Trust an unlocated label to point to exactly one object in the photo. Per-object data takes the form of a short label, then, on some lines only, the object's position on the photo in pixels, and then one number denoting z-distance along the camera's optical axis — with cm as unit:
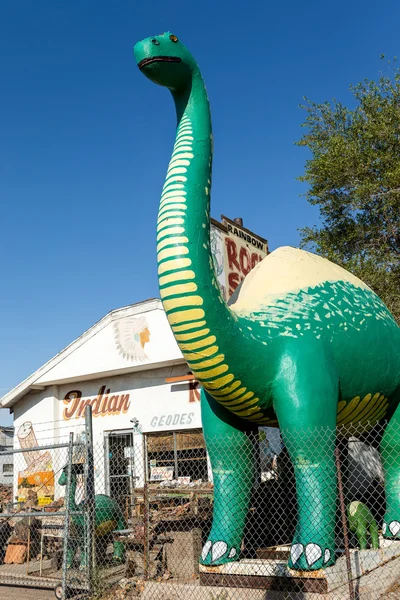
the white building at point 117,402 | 1429
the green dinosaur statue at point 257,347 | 486
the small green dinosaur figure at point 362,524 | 600
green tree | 1435
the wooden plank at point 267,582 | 470
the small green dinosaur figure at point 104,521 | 827
